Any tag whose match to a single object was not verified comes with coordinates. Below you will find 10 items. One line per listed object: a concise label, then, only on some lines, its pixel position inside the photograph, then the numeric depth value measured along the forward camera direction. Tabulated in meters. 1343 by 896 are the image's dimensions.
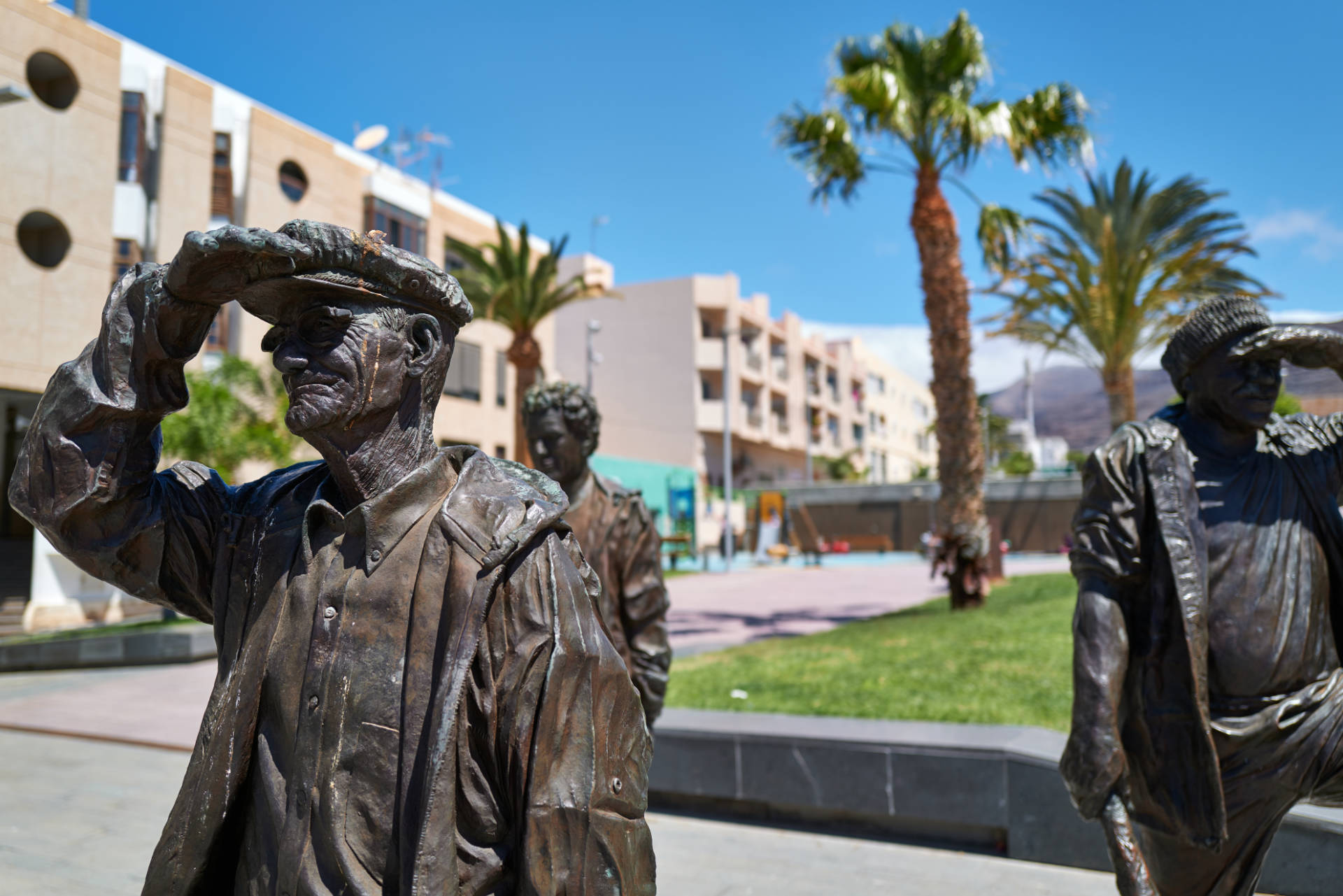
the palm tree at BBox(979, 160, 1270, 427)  16.25
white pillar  19.14
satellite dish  32.05
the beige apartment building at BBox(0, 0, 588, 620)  18.17
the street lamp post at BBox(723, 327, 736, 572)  31.36
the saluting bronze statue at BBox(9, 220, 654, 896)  1.42
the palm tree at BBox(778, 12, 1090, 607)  14.90
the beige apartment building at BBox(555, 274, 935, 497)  47.59
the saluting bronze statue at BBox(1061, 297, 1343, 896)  2.85
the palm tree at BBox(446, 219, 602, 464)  20.80
